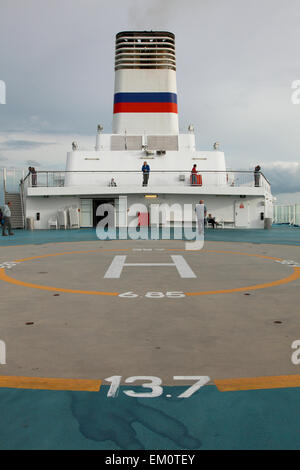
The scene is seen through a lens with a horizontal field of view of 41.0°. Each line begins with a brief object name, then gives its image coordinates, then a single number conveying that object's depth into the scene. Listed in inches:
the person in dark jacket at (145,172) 980.8
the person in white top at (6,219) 812.0
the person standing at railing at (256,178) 1039.0
